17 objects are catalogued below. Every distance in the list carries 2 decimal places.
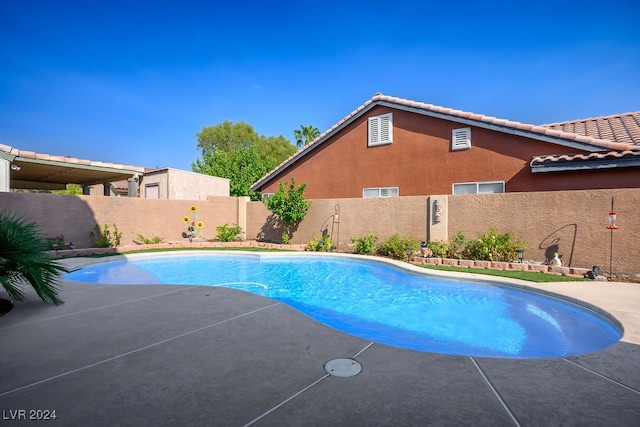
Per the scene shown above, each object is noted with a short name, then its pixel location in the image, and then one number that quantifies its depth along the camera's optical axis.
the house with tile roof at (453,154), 10.17
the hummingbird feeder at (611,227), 8.05
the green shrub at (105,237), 13.84
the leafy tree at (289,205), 15.38
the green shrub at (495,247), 9.97
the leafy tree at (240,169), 28.75
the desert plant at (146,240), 15.37
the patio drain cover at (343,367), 2.89
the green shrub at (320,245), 14.44
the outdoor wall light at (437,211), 11.44
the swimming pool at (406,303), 5.12
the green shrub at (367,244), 13.13
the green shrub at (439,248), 11.19
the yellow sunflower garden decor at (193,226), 17.08
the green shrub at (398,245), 11.96
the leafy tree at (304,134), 51.69
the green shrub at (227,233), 17.39
